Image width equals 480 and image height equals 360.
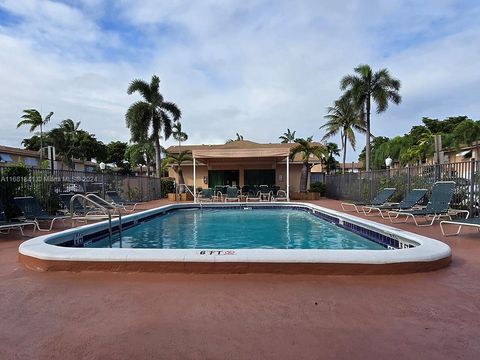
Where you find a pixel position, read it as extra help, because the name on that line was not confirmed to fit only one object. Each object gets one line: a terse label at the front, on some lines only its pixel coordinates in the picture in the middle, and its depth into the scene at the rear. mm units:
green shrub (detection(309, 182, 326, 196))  25367
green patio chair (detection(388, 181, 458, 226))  8477
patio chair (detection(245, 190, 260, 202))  20769
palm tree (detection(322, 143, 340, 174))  43219
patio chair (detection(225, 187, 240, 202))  19734
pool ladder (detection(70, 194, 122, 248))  6700
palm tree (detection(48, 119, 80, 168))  44406
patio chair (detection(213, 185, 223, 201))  20750
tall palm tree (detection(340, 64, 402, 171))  25062
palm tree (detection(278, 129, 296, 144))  57219
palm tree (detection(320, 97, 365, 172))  32125
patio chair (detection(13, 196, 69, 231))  8891
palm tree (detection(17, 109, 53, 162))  37562
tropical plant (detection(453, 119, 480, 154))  35438
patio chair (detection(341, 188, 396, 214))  12055
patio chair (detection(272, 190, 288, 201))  20953
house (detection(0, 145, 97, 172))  36156
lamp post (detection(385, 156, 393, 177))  16184
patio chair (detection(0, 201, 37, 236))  7628
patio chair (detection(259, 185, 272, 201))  21430
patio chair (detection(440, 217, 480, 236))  6589
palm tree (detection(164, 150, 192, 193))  24173
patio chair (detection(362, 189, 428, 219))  10023
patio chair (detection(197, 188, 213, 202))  20141
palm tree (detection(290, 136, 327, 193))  22281
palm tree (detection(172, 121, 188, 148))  39750
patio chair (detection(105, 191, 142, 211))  14383
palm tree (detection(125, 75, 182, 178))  26078
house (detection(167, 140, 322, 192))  25359
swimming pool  4734
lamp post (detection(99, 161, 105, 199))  15428
